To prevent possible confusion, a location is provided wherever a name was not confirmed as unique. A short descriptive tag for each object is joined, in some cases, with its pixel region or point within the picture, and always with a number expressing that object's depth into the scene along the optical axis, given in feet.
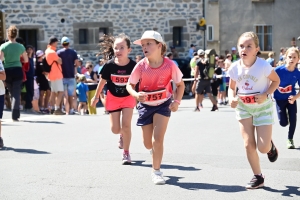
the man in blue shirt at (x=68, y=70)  59.21
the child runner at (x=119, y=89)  31.40
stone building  99.60
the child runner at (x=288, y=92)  35.09
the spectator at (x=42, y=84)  63.10
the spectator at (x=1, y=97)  35.86
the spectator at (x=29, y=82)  60.54
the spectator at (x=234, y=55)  103.60
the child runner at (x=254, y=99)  25.20
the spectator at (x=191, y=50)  103.67
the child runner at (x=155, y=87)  26.76
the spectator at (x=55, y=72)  58.29
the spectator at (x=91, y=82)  65.06
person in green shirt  47.70
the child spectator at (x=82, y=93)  65.41
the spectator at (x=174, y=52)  101.09
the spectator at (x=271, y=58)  77.12
